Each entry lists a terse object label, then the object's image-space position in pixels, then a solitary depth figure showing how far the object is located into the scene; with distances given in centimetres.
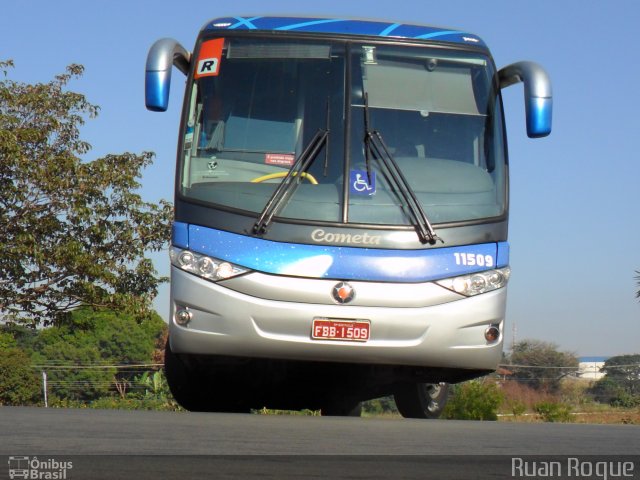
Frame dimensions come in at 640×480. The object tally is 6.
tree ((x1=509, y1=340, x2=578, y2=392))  6238
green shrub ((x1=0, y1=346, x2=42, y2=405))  4516
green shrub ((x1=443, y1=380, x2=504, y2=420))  3759
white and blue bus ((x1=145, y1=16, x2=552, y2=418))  807
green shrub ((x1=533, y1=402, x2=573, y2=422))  3650
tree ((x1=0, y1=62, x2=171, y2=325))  2309
